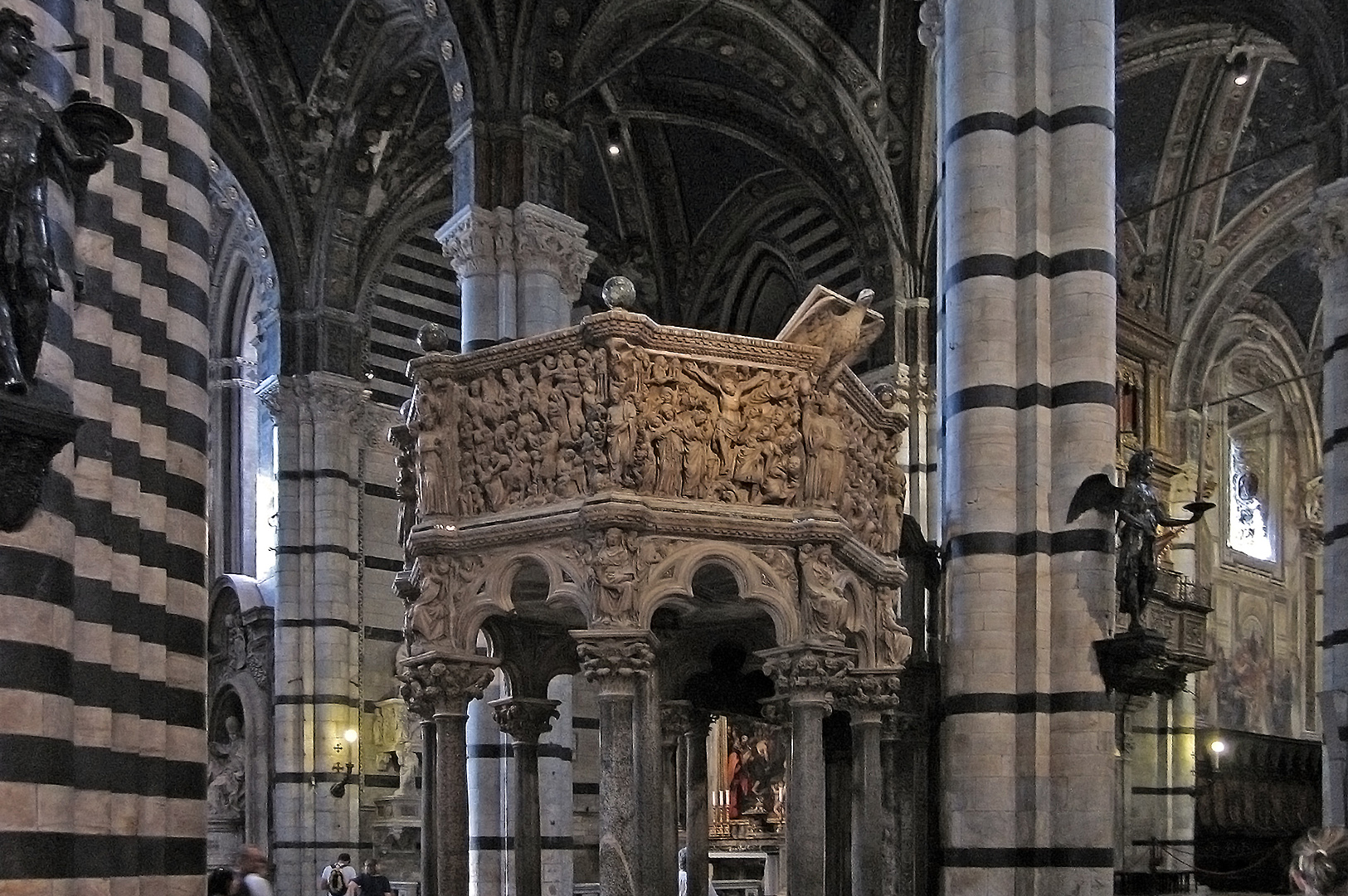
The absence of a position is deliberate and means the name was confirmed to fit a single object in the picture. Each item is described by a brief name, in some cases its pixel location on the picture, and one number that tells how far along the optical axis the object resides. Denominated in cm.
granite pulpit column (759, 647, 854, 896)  909
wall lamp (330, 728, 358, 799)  2184
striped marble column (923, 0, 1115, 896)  1159
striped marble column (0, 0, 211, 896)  644
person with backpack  1938
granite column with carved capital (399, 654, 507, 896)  939
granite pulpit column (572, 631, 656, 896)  867
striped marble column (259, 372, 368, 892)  2175
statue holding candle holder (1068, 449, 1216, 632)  1173
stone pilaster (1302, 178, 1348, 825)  1463
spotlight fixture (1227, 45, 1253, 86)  2155
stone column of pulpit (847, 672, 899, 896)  1009
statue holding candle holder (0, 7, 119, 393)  624
